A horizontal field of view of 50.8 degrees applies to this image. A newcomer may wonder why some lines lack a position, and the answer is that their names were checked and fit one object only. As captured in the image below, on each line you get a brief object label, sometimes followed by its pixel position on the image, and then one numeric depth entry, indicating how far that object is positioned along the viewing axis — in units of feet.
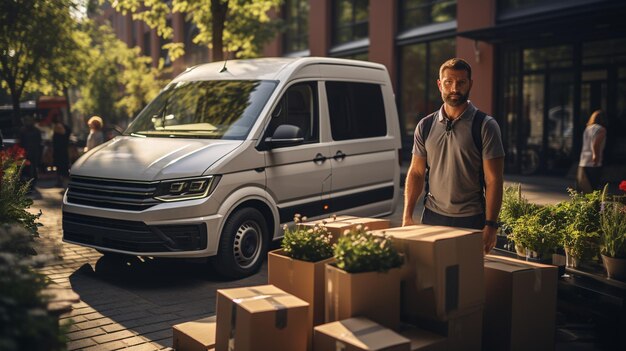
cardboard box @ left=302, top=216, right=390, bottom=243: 13.58
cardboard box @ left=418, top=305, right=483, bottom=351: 11.40
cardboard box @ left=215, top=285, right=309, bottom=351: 11.16
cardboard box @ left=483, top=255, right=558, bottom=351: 12.39
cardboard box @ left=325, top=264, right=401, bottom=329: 11.02
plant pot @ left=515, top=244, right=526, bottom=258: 17.41
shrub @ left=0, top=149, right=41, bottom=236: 18.29
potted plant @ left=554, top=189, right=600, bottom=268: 16.44
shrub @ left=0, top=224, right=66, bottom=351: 7.30
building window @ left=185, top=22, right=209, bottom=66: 119.96
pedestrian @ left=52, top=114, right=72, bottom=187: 51.57
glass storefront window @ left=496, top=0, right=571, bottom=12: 52.93
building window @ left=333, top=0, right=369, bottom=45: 75.31
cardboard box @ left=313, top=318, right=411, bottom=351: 10.04
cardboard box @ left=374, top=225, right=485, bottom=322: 11.25
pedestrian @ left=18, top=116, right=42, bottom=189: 54.80
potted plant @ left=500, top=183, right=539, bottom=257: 19.21
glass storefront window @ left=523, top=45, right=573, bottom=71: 54.08
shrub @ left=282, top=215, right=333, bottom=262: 12.64
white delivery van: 20.22
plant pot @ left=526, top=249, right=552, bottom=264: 16.97
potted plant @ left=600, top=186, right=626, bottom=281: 15.11
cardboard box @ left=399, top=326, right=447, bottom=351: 11.00
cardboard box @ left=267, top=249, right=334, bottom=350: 12.21
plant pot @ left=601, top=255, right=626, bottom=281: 15.06
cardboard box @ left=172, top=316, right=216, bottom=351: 12.88
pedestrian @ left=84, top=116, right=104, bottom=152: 41.51
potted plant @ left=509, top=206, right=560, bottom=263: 16.90
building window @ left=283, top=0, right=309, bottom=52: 86.63
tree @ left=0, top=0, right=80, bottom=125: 70.18
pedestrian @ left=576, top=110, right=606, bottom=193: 36.29
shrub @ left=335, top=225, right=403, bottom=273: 11.13
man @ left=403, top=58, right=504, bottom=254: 13.96
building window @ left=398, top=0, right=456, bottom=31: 63.16
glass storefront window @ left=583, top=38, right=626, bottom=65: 50.11
